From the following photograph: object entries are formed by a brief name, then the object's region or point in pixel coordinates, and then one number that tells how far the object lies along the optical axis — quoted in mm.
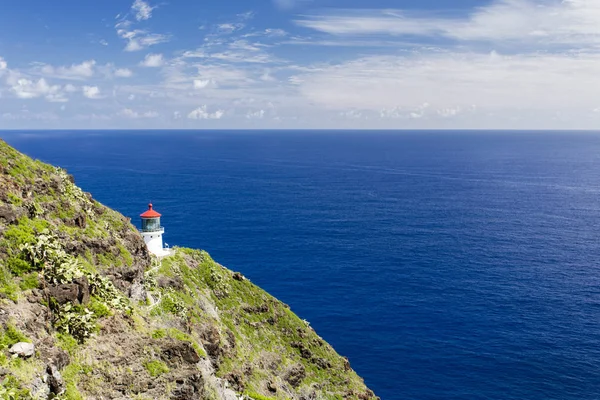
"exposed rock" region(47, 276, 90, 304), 28256
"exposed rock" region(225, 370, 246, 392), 42938
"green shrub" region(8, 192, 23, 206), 32781
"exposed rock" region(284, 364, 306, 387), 55069
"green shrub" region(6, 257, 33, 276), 27938
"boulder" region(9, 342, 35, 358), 23578
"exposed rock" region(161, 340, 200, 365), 31422
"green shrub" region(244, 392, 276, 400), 42456
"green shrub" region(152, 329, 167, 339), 32125
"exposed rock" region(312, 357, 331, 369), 60406
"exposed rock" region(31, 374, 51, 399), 22766
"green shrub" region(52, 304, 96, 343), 27531
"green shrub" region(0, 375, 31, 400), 20823
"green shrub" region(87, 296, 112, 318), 29919
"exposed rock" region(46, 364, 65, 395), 23797
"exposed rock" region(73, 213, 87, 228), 39381
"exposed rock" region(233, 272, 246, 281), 65569
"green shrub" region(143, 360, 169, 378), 29328
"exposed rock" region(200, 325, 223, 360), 43656
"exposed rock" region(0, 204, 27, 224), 30655
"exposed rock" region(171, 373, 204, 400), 29798
